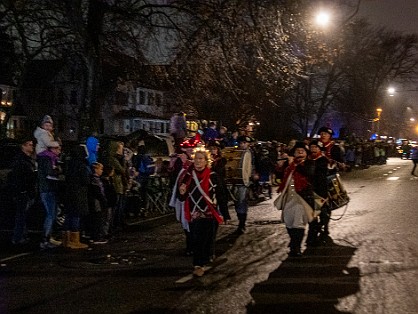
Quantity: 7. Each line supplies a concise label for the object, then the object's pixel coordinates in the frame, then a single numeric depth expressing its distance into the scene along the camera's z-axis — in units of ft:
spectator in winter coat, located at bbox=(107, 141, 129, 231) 41.32
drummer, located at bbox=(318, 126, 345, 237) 39.88
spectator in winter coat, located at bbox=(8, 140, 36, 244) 37.50
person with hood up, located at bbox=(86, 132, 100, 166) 48.75
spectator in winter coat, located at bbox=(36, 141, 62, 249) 37.17
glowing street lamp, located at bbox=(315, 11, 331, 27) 57.36
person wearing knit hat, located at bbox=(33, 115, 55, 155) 37.14
